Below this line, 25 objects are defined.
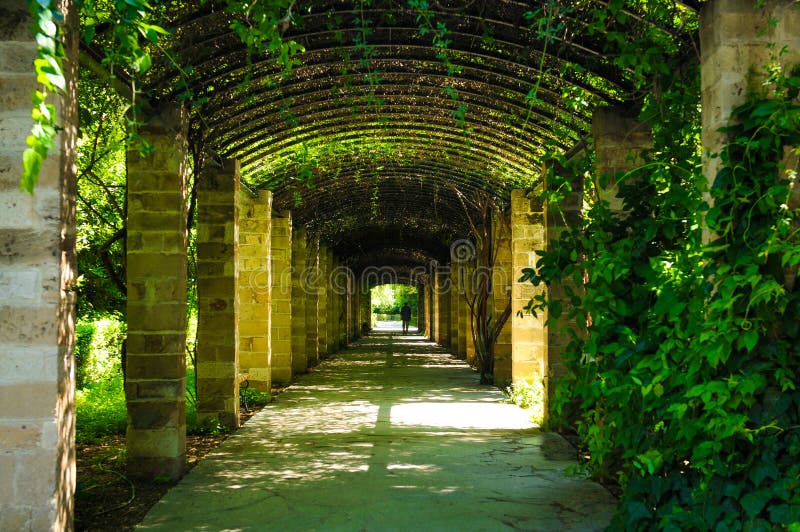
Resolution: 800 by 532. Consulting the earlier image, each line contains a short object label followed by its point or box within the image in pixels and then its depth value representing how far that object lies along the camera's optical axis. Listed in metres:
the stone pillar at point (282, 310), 11.68
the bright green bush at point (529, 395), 8.74
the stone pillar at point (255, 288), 9.42
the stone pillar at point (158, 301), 5.38
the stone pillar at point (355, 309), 27.29
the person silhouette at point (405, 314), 33.91
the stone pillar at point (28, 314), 3.01
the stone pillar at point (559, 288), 7.14
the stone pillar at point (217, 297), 7.21
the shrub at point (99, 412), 7.43
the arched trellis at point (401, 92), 5.04
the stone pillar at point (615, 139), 5.61
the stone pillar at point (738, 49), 3.28
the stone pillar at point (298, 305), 13.47
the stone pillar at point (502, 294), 11.46
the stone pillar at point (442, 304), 21.32
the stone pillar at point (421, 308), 36.43
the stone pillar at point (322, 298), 15.98
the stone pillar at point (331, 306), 18.07
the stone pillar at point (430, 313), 27.39
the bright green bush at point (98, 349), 12.23
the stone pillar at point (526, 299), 9.25
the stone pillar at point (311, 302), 14.62
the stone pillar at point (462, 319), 15.89
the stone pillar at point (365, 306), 35.28
